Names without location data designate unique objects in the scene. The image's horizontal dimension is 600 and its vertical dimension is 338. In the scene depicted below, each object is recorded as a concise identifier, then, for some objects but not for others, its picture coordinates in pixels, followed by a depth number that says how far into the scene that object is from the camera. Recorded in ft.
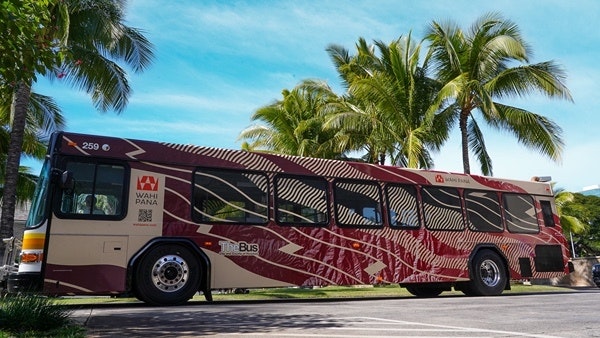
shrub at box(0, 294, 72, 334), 16.16
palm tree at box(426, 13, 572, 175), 59.62
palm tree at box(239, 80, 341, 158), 80.18
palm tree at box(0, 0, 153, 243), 46.01
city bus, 26.63
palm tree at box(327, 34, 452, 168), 64.75
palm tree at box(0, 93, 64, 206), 64.28
